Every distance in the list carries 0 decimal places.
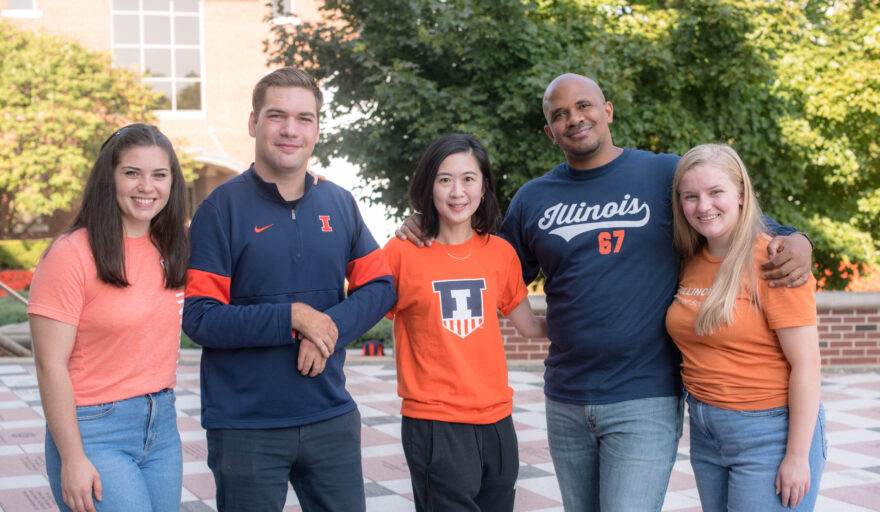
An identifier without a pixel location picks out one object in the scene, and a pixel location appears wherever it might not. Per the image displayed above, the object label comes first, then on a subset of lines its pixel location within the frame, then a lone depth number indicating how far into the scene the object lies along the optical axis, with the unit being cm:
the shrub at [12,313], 1220
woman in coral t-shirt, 224
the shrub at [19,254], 2023
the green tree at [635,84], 949
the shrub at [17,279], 1666
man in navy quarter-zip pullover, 240
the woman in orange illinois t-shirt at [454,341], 262
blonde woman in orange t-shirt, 236
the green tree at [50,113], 2000
